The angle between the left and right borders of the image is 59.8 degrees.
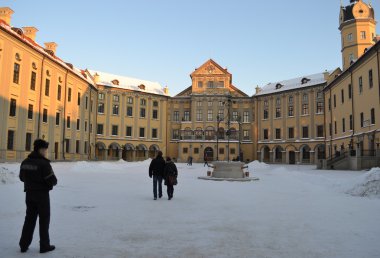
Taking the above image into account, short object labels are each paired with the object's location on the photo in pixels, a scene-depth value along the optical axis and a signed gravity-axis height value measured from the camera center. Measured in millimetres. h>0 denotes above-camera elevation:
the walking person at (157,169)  11898 -588
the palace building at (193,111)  32562 +6232
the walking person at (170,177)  11812 -868
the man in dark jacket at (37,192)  5168 -643
